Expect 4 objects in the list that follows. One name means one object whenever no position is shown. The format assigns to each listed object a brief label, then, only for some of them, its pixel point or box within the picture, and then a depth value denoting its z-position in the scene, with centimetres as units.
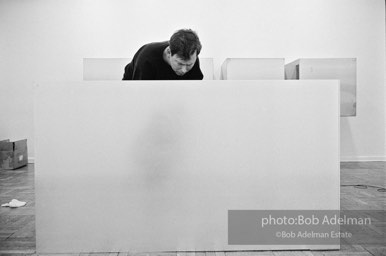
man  176
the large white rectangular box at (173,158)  128
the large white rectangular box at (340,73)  377
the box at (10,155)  361
